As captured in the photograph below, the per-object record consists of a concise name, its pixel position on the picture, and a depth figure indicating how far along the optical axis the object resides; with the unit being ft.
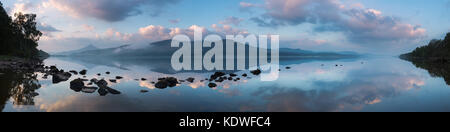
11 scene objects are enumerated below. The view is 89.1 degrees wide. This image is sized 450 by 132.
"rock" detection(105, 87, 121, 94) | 70.36
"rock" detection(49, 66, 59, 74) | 140.60
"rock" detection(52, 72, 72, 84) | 95.90
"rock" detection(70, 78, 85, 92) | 76.39
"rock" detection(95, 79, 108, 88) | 83.92
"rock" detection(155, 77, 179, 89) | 81.70
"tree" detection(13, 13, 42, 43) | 326.10
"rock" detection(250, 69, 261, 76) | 148.97
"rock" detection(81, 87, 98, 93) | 70.59
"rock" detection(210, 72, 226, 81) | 114.34
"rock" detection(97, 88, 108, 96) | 66.87
